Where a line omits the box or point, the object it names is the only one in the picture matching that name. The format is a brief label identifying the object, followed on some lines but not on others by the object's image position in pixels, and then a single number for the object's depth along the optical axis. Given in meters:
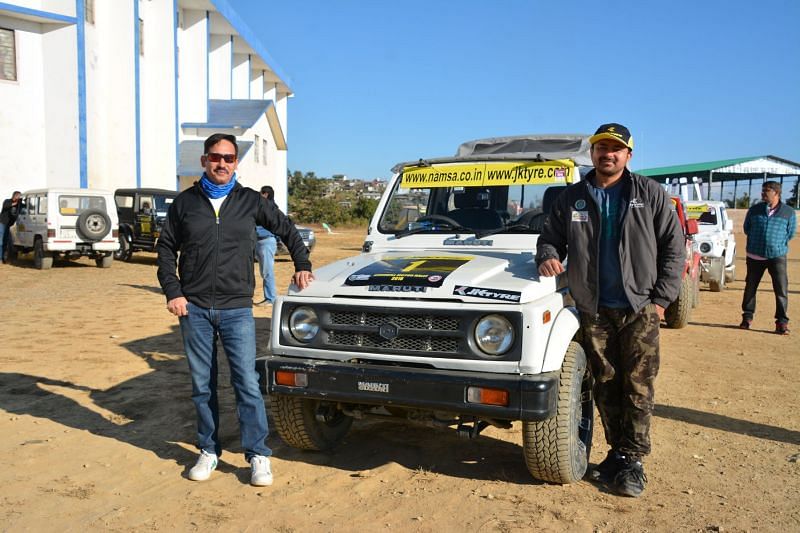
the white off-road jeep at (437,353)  3.58
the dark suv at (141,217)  18.22
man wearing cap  3.88
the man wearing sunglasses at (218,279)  4.02
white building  19.34
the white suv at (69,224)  16.11
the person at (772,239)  8.73
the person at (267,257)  10.00
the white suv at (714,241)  12.40
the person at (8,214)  16.86
